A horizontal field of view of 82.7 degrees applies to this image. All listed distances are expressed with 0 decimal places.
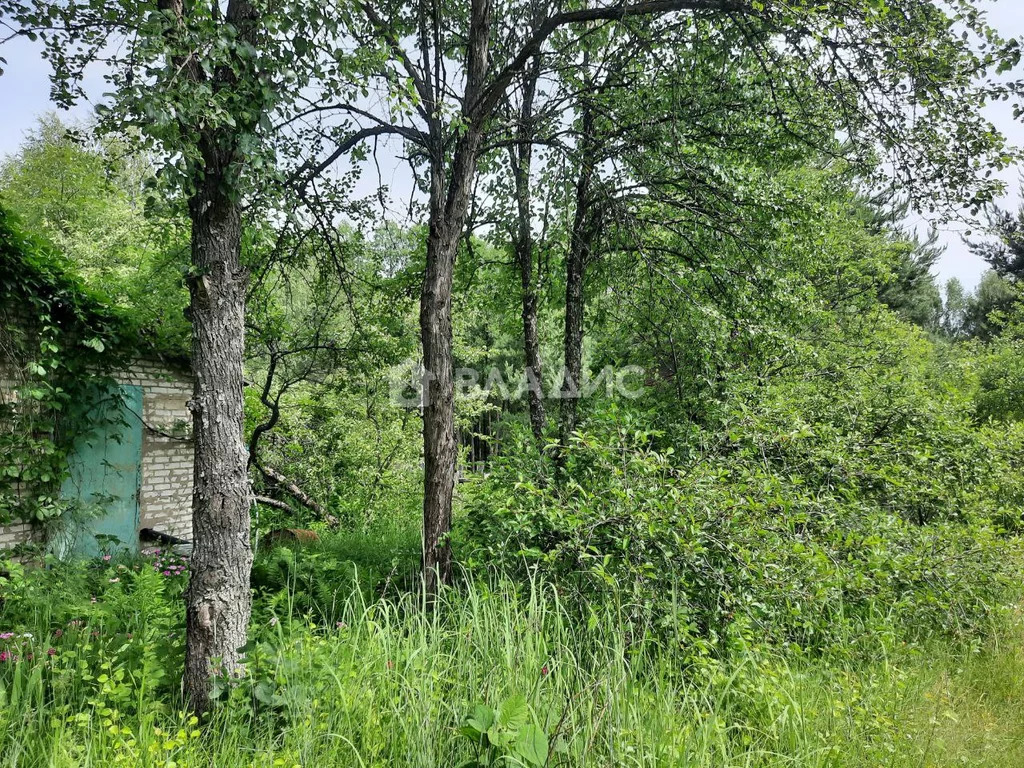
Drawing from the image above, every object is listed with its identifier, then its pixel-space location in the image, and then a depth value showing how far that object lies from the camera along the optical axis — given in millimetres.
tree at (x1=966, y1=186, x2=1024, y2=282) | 20234
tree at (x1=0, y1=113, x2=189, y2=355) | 6887
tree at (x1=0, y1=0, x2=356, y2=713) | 2758
